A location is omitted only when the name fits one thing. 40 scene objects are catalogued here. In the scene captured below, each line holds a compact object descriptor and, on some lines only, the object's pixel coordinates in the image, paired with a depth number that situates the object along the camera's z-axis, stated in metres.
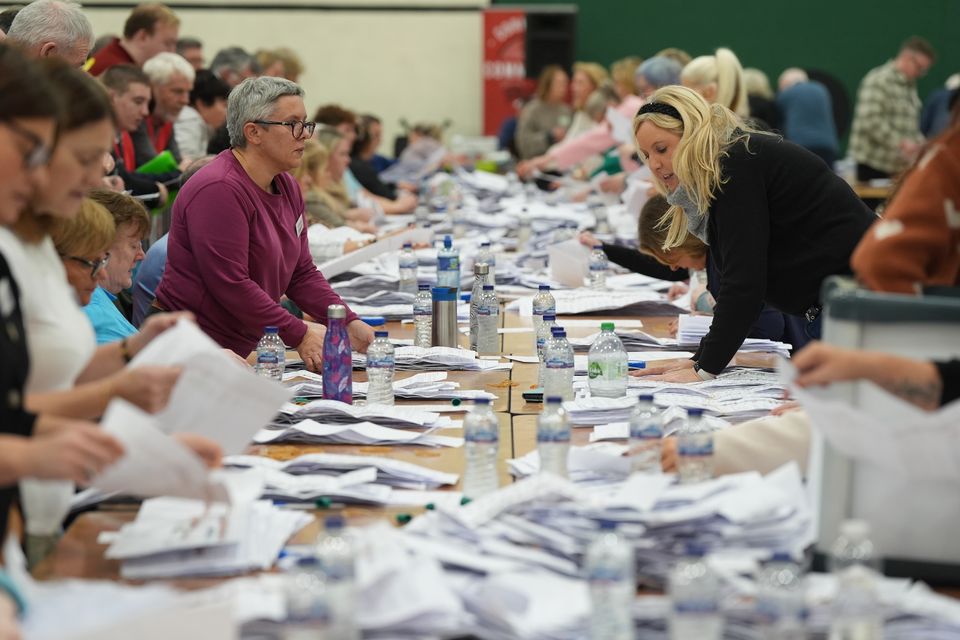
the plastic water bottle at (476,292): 7.95
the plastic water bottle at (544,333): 7.05
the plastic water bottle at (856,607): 3.55
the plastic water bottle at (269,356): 6.84
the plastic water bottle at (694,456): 4.76
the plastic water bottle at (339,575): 3.46
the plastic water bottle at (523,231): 12.66
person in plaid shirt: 22.41
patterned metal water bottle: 6.33
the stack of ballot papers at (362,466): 5.12
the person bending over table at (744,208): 6.48
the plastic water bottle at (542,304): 8.33
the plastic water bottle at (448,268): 8.68
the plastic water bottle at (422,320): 8.16
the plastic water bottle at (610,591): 3.57
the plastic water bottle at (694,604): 3.50
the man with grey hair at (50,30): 8.68
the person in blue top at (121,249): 6.72
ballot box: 4.07
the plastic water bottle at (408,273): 10.05
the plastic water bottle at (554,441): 4.93
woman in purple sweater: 7.32
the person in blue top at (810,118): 21.37
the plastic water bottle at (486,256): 9.78
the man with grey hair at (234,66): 16.55
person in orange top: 4.34
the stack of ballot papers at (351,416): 5.99
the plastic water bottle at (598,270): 10.18
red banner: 27.06
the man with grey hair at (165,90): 13.23
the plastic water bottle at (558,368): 6.41
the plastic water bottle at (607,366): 6.57
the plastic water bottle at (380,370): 6.48
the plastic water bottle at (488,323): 7.75
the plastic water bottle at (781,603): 3.54
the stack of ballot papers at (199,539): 4.13
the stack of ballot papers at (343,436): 5.71
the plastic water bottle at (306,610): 3.39
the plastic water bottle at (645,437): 4.95
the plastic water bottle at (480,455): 4.95
